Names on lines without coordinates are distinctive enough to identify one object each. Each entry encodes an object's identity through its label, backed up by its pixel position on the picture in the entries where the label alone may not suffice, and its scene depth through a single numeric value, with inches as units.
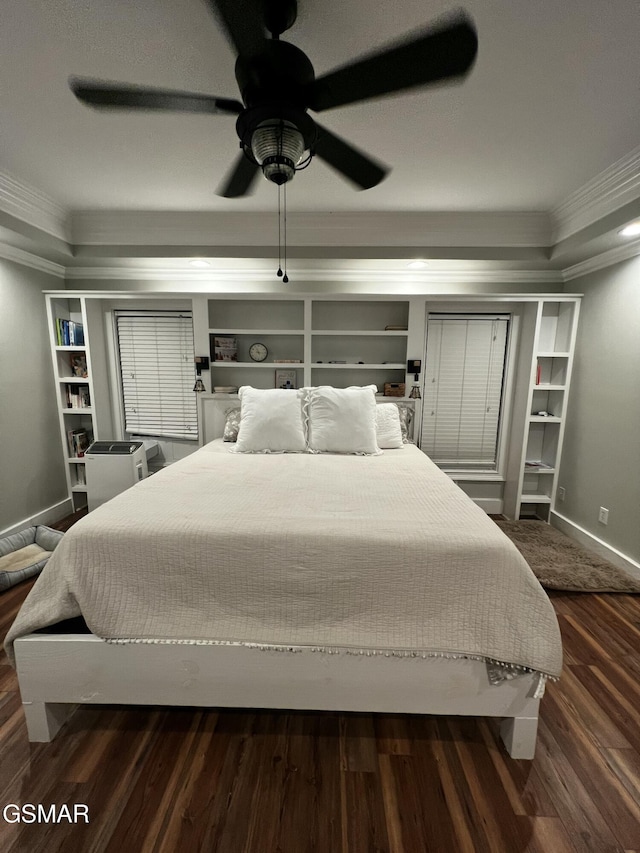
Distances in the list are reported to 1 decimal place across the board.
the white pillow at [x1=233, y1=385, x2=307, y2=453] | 98.8
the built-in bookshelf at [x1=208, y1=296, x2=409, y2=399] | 132.0
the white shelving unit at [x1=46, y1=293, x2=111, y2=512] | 120.0
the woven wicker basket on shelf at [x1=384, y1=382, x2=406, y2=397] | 126.8
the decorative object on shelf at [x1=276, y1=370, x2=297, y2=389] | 133.1
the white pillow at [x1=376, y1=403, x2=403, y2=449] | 106.9
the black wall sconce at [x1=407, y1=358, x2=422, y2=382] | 125.4
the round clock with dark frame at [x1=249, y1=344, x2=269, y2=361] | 130.4
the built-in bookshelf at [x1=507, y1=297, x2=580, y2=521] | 117.2
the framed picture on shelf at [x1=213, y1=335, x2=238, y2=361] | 129.3
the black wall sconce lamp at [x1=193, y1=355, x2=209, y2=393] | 125.6
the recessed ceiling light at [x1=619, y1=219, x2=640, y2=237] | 83.3
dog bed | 86.7
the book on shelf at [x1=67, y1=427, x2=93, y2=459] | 127.6
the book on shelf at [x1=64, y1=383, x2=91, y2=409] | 126.9
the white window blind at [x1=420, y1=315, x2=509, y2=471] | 129.7
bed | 47.2
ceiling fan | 39.4
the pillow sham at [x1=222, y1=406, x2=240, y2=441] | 112.7
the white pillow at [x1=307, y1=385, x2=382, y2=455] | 98.6
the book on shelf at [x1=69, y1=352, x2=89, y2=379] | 126.2
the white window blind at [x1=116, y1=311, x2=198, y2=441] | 133.6
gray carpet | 89.3
